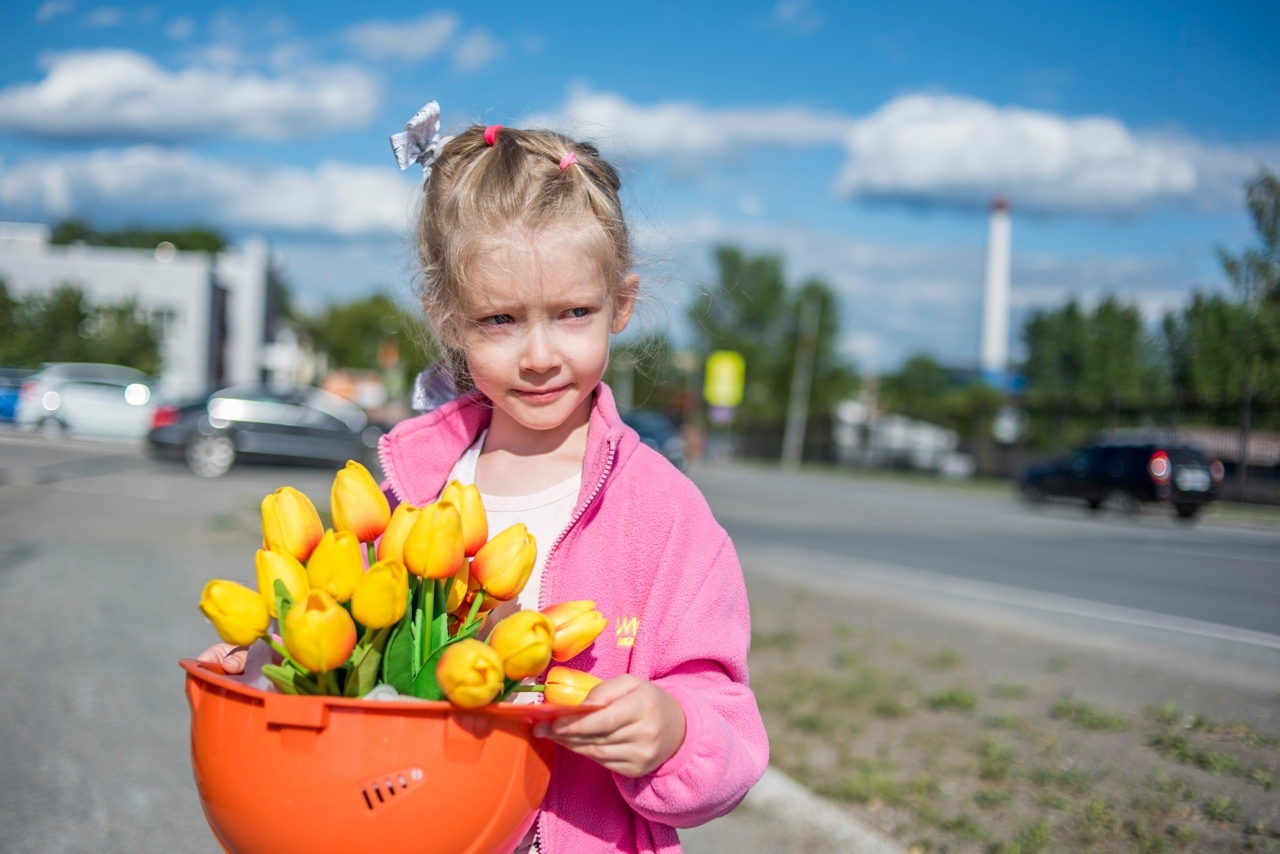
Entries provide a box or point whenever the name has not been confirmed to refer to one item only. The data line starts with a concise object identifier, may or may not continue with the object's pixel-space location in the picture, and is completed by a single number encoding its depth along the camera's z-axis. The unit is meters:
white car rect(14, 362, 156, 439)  19.83
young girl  1.42
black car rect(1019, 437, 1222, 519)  17.05
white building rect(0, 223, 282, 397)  37.78
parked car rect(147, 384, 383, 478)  15.98
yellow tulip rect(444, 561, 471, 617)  1.29
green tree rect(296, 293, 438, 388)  78.50
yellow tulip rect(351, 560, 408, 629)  1.09
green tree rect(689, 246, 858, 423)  64.25
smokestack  66.81
